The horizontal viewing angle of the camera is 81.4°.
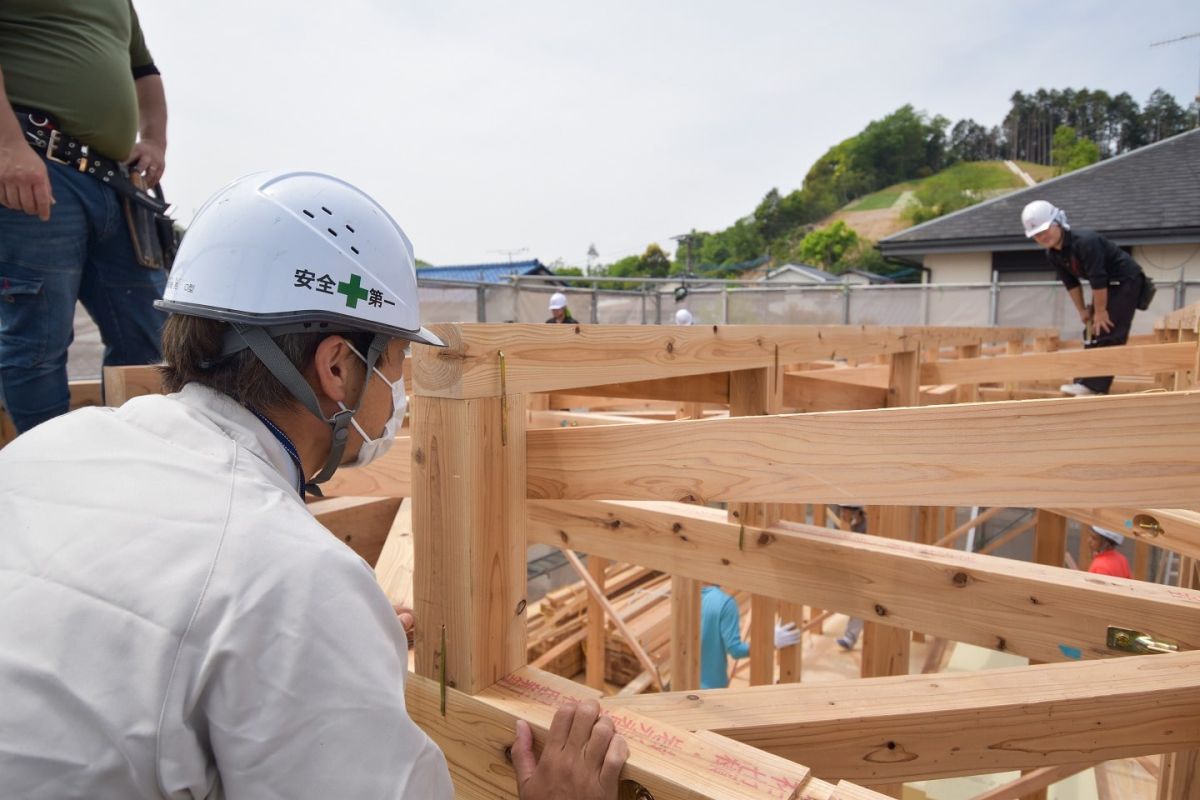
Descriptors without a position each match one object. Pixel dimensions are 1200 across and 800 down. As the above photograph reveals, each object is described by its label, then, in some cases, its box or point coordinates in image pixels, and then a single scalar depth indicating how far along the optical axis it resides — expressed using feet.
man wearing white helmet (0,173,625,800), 2.98
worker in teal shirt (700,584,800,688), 17.90
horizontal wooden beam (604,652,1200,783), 4.69
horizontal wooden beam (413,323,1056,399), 4.73
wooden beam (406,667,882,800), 3.96
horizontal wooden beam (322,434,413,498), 7.38
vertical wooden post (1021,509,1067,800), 15.65
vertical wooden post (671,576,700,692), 13.74
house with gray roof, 51.72
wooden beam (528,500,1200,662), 5.87
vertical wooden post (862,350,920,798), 11.25
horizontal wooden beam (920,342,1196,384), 15.06
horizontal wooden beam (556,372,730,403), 8.89
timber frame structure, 4.03
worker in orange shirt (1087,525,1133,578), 16.69
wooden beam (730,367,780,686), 7.83
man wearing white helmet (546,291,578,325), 38.17
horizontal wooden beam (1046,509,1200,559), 6.61
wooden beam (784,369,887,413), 13.56
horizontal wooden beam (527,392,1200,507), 3.85
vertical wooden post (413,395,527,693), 4.81
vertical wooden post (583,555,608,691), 18.99
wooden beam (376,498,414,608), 6.52
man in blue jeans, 7.22
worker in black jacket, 20.85
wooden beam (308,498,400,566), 8.67
